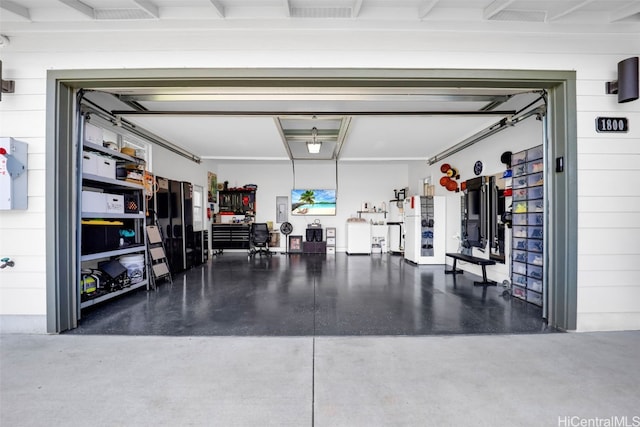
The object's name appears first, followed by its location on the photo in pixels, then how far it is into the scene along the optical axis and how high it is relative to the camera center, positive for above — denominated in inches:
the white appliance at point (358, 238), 344.5 -28.2
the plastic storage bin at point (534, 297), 144.3 -43.3
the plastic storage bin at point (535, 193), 146.3 +11.2
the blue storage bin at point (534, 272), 146.0 -30.3
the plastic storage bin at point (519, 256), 159.2 -24.0
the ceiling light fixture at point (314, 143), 220.5 +59.2
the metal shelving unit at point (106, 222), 131.8 -3.0
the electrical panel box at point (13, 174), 101.1 +15.2
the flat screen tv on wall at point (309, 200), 370.6 +19.4
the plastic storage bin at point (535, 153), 146.6 +32.4
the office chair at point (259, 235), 325.7 -22.8
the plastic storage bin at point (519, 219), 158.9 -2.9
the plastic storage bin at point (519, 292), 155.3 -43.4
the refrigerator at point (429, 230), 268.8 -14.8
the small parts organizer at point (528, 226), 147.2 -6.9
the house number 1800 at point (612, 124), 109.6 +34.4
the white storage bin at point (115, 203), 148.3 +6.9
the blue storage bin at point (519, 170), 160.5 +25.5
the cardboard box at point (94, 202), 131.1 +6.8
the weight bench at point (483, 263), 184.2 -31.8
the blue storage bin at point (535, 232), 146.3 -9.8
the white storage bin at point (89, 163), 131.3 +25.2
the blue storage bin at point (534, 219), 146.3 -2.7
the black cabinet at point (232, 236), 341.4 -25.0
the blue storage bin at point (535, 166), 147.3 +25.3
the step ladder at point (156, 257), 180.7 -27.1
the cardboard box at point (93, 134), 131.7 +39.4
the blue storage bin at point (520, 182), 159.7 +18.2
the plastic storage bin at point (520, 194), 158.9 +11.4
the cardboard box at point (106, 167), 142.7 +25.3
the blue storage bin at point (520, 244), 159.0 -17.3
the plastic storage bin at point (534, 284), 145.3 -36.7
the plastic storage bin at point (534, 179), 147.5 +18.3
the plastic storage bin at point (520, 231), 159.6 -9.8
